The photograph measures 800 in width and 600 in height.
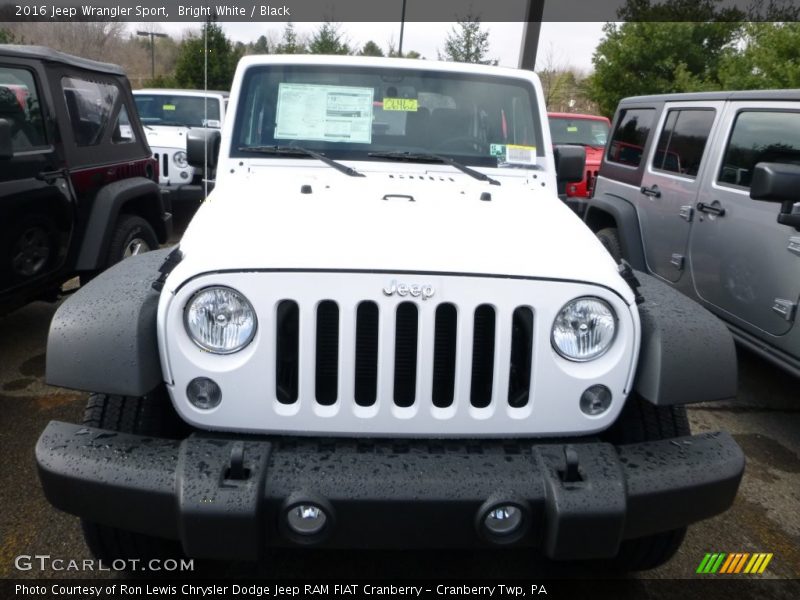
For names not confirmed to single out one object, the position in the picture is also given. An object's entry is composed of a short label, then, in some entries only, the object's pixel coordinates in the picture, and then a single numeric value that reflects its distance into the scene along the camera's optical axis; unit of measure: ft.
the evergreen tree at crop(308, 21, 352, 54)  78.89
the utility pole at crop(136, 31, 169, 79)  86.86
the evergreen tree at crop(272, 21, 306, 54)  83.41
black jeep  12.78
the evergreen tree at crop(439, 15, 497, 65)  70.90
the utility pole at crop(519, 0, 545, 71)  37.29
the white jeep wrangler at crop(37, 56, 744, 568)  5.81
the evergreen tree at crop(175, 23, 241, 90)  40.05
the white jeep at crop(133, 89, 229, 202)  28.14
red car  35.86
